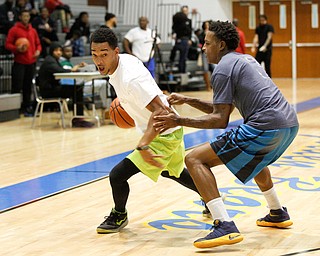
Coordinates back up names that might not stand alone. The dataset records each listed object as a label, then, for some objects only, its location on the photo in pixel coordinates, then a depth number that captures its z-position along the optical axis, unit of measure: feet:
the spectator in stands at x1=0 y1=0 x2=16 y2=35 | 48.89
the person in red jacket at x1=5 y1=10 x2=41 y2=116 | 42.57
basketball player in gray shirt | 14.83
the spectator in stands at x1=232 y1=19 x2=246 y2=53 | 45.31
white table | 35.12
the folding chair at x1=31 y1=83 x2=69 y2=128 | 37.11
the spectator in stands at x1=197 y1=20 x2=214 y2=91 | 60.18
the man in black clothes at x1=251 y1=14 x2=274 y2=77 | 56.39
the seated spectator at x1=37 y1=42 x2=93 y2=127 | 37.11
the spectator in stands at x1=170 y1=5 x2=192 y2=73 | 57.57
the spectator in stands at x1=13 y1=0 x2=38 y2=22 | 50.07
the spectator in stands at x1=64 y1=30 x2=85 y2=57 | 49.75
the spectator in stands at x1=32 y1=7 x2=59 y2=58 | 48.80
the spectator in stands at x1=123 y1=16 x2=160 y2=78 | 45.73
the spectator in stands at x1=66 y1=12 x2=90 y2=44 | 53.16
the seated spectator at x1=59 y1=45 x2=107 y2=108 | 38.96
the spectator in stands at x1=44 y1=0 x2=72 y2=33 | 56.03
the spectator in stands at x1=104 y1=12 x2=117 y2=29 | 43.39
